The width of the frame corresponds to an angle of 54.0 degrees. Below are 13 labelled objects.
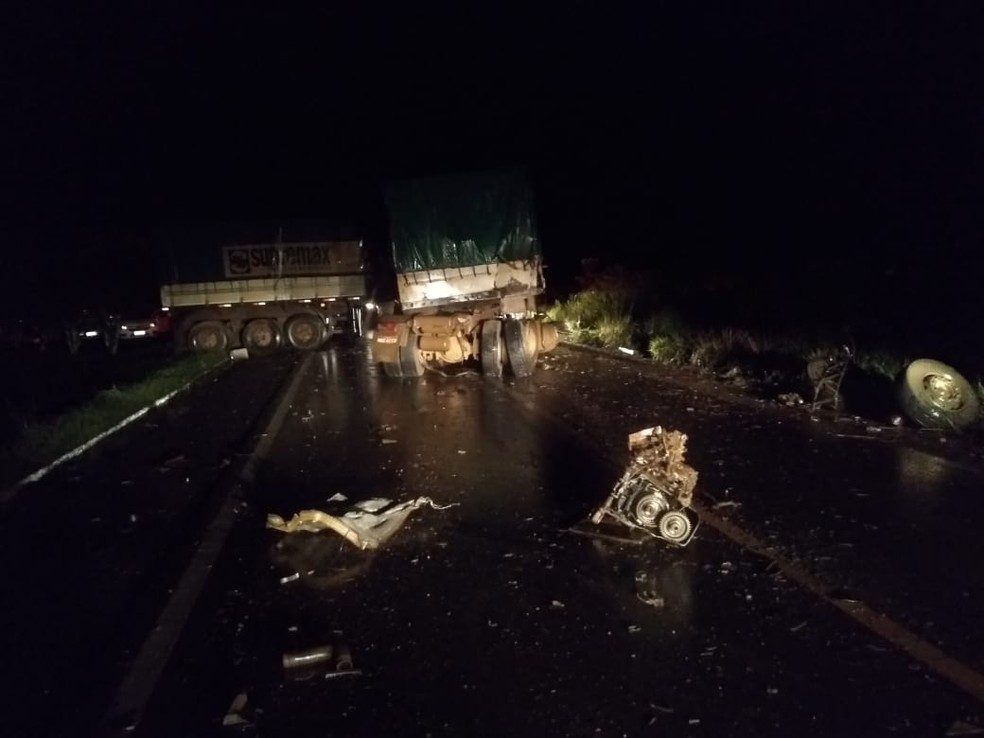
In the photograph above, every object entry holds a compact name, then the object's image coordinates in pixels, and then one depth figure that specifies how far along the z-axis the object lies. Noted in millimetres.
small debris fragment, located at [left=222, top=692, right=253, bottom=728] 4820
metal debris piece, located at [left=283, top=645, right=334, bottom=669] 5461
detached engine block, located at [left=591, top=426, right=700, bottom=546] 7199
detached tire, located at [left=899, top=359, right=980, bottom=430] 10906
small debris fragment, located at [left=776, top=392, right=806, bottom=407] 13086
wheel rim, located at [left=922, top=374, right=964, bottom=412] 11081
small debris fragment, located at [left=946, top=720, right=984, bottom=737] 4383
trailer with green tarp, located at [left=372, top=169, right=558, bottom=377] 18516
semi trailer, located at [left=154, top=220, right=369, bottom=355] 28562
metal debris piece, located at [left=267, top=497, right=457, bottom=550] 7617
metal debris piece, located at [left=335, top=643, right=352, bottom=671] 5352
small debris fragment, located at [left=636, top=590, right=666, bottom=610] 6055
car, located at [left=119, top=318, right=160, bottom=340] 30578
